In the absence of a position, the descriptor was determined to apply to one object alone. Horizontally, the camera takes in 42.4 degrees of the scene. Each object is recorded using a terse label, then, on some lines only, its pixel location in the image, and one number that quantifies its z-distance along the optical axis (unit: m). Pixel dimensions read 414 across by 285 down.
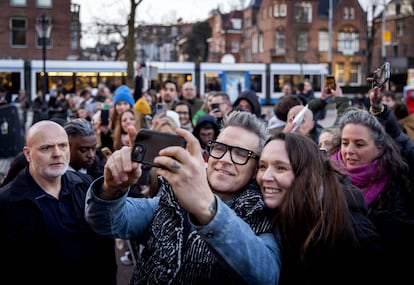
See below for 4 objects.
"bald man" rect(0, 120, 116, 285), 3.20
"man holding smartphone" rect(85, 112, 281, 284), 1.76
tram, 30.83
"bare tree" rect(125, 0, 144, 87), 16.96
